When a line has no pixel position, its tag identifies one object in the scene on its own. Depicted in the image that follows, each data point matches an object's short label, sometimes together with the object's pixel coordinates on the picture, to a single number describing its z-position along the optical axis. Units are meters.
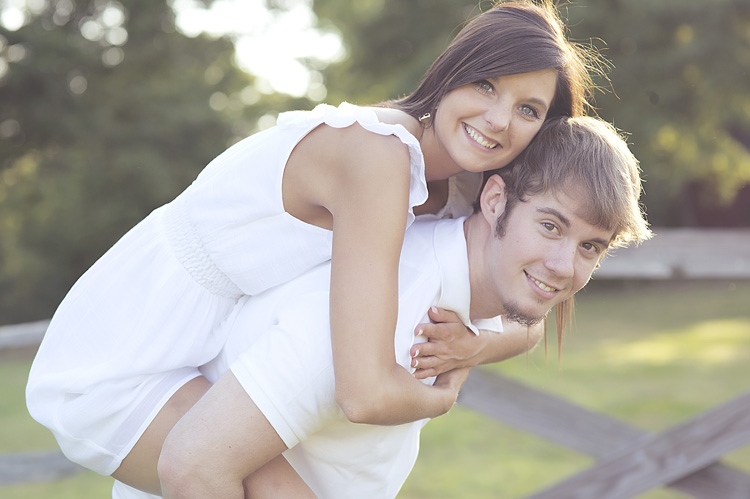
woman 2.04
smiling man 2.00
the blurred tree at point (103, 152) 17.50
